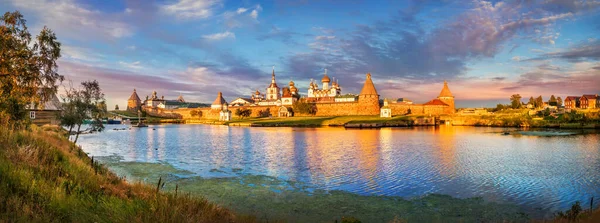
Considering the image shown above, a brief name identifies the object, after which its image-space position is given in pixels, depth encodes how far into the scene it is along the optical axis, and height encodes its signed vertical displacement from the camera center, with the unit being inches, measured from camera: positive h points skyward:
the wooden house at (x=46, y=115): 1651.9 +8.8
